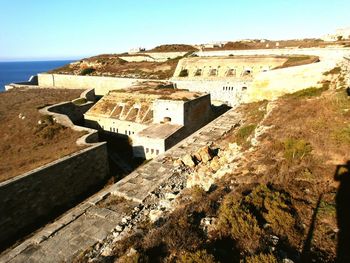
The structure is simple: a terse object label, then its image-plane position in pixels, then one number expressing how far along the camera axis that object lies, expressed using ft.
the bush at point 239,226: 19.72
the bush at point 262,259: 17.01
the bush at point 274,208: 21.07
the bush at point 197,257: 17.66
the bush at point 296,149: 31.45
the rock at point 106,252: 24.60
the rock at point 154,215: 28.28
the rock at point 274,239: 19.52
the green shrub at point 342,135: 32.04
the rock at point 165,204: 30.08
